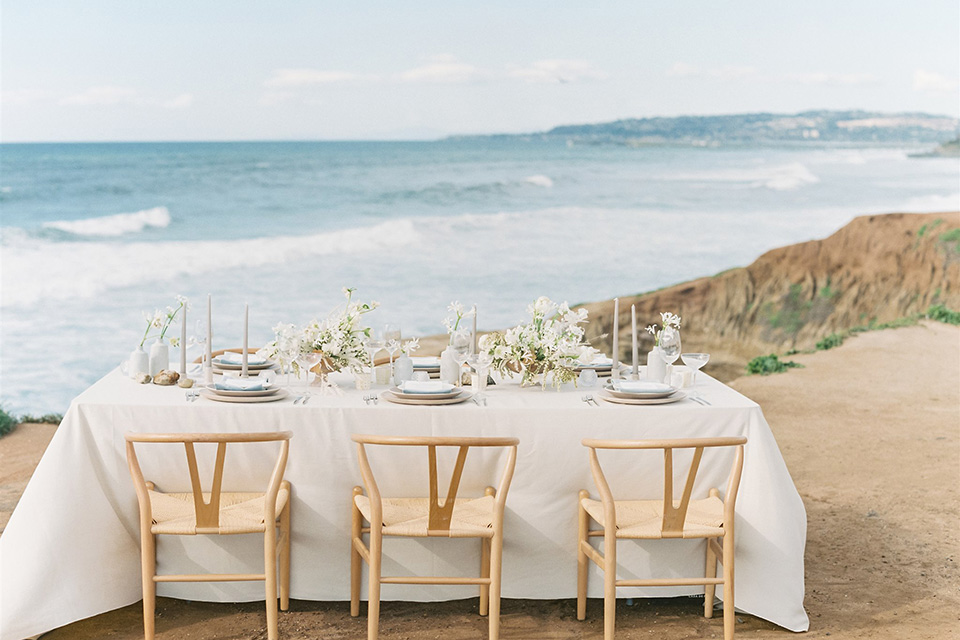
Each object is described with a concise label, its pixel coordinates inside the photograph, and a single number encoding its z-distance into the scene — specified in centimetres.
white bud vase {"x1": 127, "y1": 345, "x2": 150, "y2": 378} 323
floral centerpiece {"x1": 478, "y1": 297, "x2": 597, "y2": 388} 318
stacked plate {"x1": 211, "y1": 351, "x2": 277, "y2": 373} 341
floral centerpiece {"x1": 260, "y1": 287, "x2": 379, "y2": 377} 310
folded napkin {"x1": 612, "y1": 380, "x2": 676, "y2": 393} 303
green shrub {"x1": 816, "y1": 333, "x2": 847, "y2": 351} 976
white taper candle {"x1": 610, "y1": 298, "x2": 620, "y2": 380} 328
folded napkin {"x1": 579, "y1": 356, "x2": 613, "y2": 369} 346
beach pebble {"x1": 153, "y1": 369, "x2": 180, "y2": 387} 317
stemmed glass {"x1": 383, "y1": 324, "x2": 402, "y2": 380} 321
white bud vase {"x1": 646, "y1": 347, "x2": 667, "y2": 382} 328
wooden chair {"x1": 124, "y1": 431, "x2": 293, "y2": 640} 266
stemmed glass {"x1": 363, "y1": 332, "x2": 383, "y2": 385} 317
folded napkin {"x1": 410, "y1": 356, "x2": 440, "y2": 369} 351
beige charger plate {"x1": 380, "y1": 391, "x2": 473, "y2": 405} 299
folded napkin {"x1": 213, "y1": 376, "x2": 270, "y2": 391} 301
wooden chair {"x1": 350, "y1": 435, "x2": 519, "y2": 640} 267
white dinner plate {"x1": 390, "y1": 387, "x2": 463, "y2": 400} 299
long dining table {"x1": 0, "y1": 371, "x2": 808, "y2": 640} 288
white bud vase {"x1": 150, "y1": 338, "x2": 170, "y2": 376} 325
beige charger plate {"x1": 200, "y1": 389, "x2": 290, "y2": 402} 299
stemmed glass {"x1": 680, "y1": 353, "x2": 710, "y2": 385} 330
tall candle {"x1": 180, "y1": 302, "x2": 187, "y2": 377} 321
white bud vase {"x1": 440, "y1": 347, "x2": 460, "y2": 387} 328
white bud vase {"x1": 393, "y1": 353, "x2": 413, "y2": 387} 323
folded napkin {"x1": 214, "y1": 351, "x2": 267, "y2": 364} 343
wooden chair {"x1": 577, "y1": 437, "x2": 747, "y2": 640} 269
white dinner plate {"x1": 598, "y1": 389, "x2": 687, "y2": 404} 301
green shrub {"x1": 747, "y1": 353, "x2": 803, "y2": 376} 846
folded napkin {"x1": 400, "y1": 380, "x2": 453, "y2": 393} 302
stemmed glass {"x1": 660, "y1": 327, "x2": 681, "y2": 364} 320
